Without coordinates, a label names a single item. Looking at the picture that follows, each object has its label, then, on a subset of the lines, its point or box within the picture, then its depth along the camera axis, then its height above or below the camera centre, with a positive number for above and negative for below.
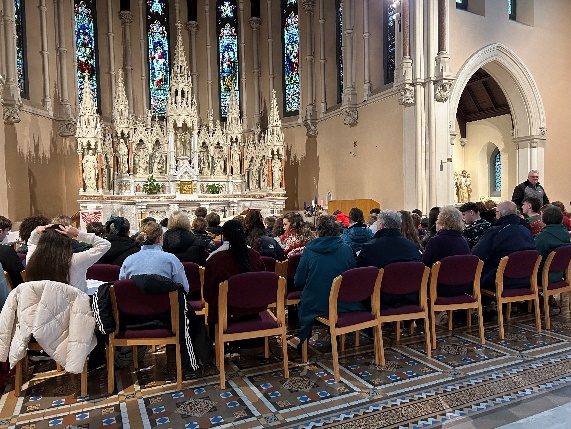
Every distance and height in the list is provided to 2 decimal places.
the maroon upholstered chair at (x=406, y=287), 3.92 -0.85
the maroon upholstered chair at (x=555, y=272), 4.69 -0.92
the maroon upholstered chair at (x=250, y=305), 3.49 -0.87
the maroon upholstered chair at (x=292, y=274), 4.67 -0.84
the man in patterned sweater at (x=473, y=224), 5.43 -0.44
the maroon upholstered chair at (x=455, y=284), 4.21 -0.90
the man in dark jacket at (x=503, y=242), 4.70 -0.58
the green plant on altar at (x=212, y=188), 13.60 +0.21
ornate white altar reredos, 12.48 +1.03
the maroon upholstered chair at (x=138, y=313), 3.38 -0.88
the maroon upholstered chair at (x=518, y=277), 4.46 -0.91
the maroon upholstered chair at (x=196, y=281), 4.39 -0.84
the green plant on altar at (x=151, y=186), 12.96 +0.31
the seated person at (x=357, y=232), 5.13 -0.47
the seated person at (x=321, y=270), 3.91 -0.67
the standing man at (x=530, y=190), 7.76 -0.08
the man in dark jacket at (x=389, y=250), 4.12 -0.55
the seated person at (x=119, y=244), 4.62 -0.48
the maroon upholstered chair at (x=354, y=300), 3.64 -0.90
